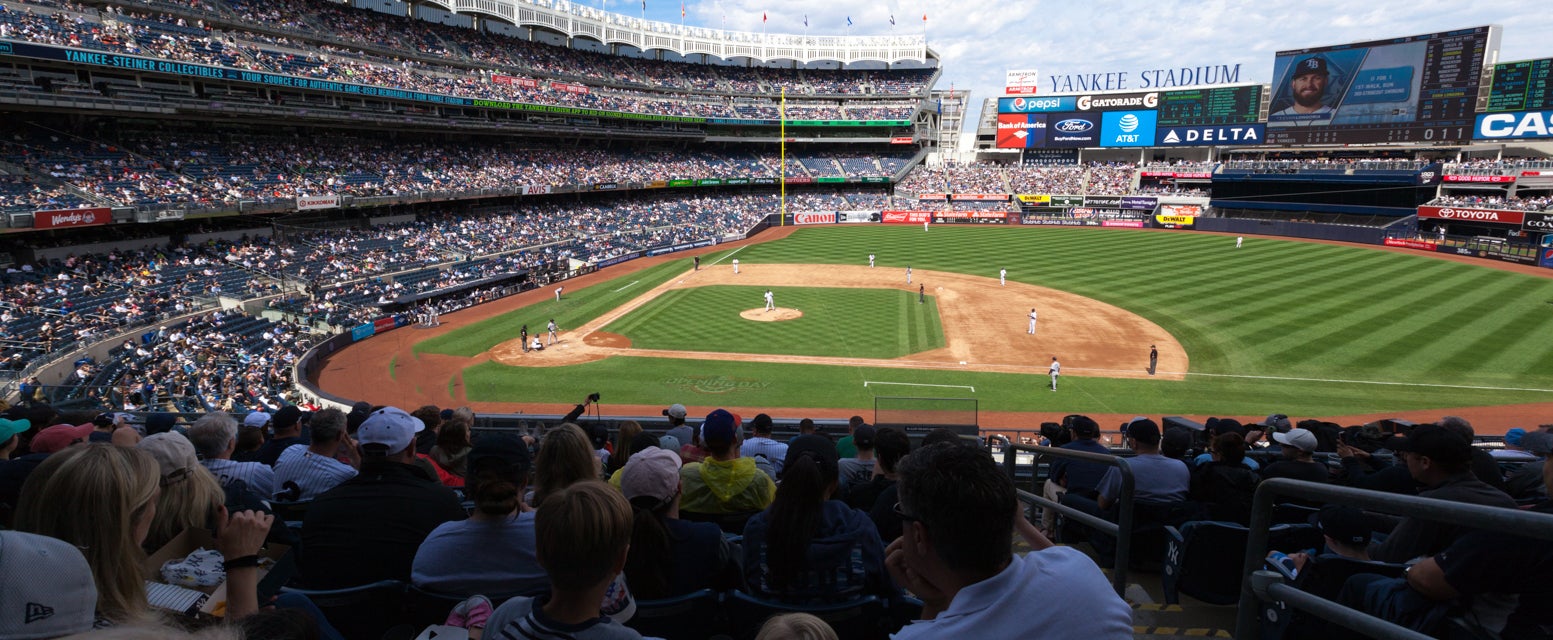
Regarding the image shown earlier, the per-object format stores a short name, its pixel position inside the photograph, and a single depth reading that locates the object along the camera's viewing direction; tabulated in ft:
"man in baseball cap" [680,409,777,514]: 17.56
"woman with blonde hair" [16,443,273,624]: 8.85
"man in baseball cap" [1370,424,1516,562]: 13.62
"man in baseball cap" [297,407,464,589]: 13.55
